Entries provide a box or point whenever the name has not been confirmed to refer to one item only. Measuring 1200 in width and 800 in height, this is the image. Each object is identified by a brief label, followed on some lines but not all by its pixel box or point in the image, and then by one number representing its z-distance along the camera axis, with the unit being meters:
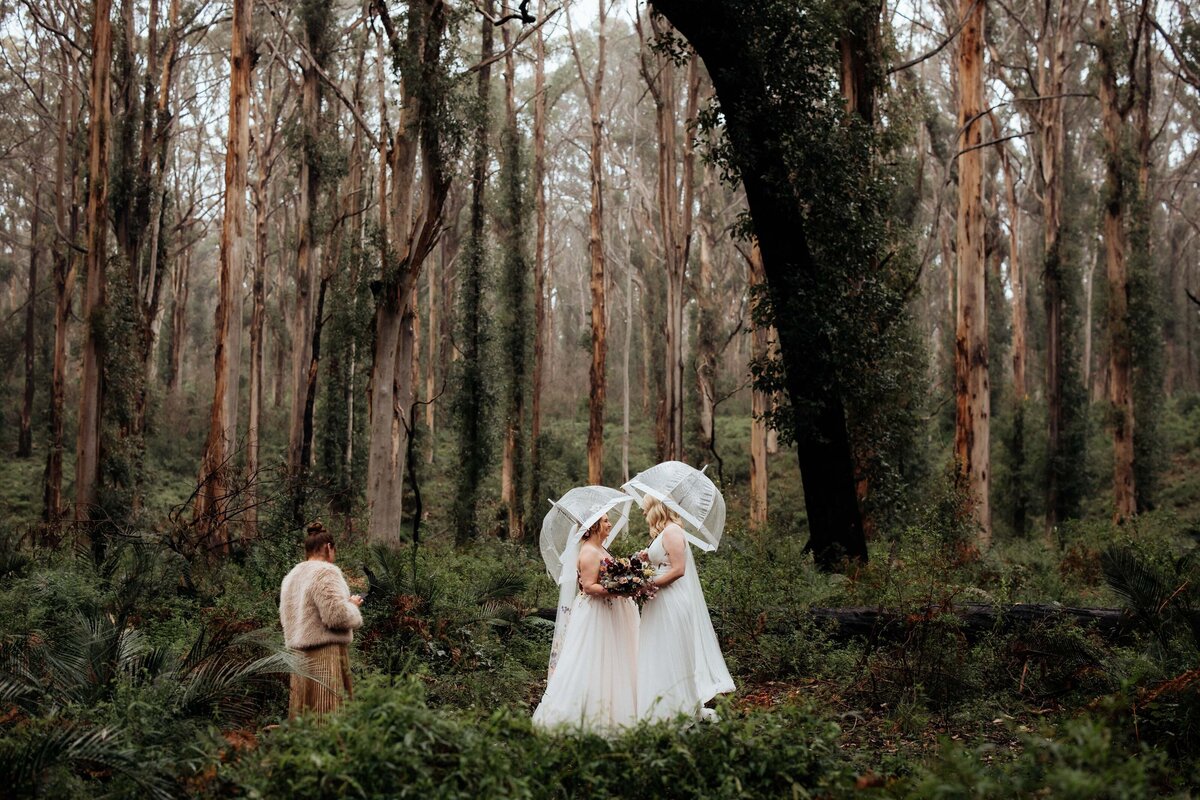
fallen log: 8.84
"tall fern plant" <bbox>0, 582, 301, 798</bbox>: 4.96
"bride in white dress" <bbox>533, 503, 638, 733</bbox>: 7.20
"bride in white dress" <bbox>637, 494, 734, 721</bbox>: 7.21
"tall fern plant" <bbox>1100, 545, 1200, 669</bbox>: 7.59
